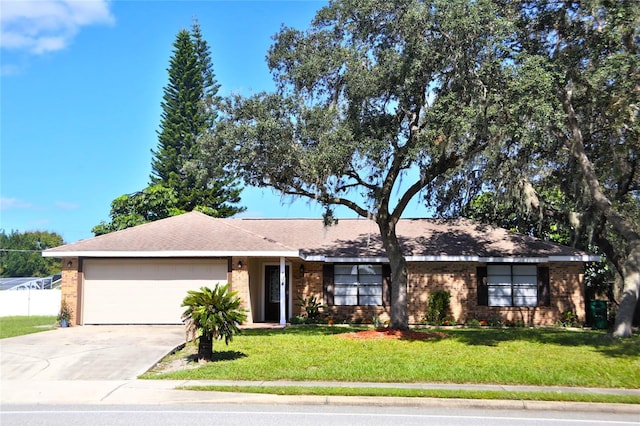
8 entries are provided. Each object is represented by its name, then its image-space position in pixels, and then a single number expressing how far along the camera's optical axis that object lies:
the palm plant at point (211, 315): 12.33
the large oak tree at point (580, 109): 13.66
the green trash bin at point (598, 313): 21.80
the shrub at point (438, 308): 21.77
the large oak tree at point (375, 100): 13.88
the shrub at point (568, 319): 21.69
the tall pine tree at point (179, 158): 40.00
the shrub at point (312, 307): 22.02
